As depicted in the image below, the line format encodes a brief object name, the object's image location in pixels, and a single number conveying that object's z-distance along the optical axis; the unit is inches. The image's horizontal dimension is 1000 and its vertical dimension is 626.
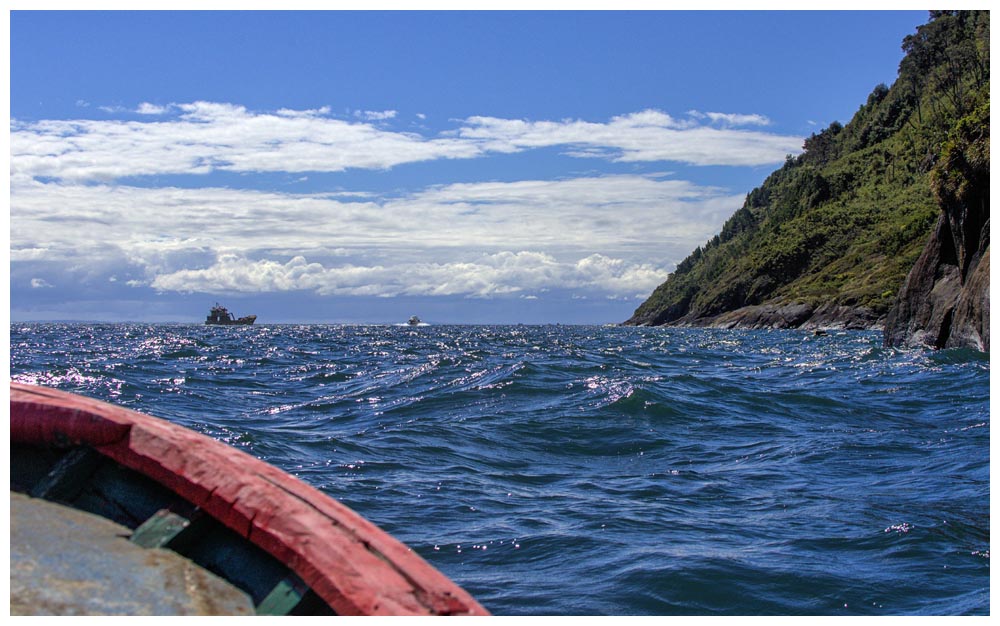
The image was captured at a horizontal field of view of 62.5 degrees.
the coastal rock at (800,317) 2335.9
